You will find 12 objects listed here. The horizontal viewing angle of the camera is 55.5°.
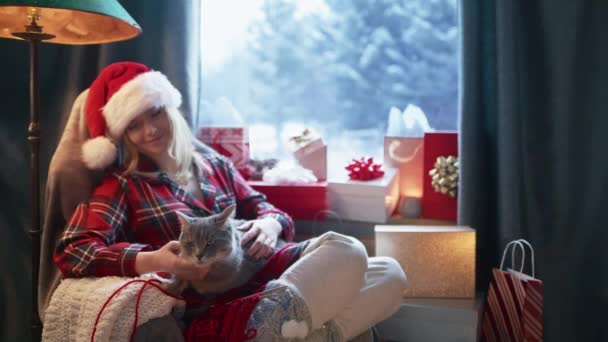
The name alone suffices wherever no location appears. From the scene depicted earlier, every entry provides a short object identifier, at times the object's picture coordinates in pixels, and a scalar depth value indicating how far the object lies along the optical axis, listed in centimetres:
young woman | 149
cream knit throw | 135
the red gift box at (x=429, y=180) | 208
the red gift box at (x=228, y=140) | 226
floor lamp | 155
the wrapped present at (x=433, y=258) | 187
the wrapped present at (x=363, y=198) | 207
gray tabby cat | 144
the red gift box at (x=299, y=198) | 214
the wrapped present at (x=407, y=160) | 219
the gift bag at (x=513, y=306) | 168
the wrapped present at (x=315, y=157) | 225
